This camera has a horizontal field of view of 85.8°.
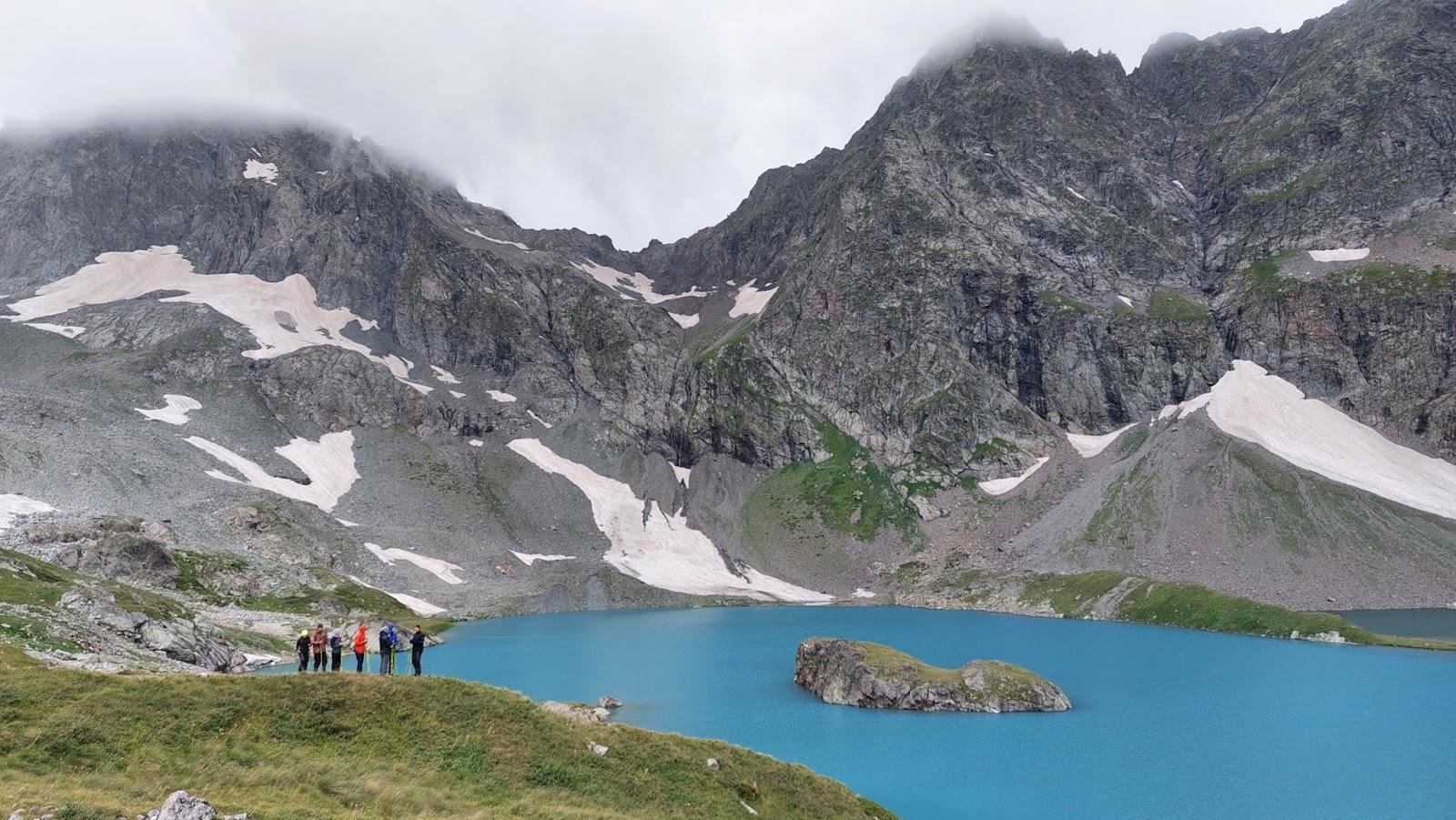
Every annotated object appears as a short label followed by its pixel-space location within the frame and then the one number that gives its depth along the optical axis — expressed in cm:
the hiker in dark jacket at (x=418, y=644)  2978
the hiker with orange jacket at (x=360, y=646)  2942
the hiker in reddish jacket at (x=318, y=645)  2947
